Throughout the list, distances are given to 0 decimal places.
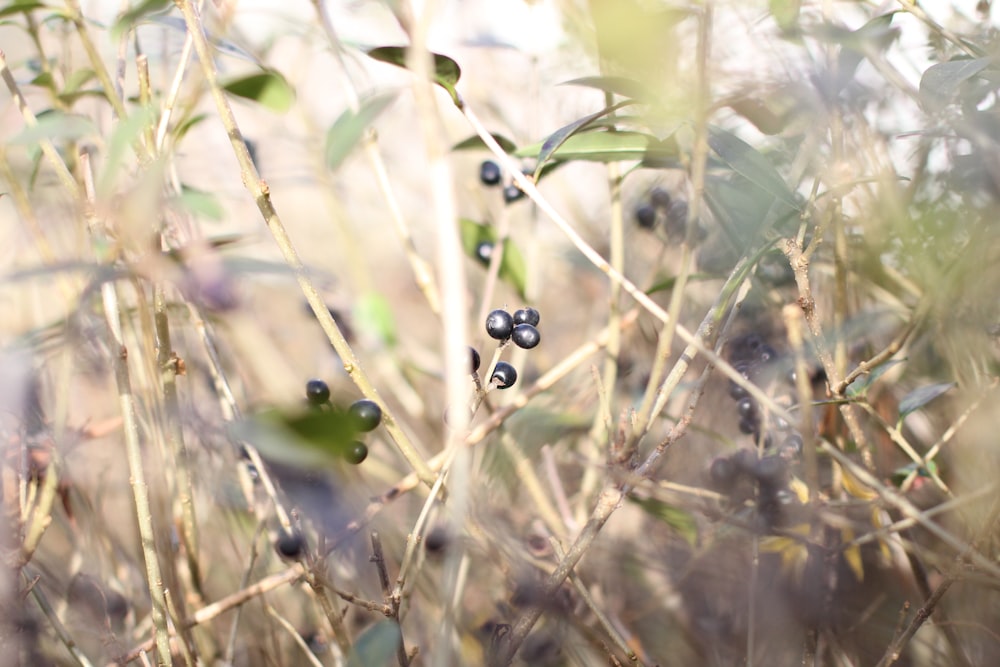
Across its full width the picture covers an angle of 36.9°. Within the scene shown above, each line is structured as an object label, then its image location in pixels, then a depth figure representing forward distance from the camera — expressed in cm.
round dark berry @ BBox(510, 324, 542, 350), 43
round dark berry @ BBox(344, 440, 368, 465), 41
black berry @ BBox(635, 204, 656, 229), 57
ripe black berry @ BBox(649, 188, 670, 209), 57
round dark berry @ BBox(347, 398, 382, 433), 40
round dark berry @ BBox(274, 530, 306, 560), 42
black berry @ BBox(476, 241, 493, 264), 58
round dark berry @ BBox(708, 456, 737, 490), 47
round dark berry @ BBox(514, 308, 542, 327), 44
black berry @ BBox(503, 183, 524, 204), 55
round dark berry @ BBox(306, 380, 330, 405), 43
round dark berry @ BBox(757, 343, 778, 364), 49
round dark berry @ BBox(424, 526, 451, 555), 51
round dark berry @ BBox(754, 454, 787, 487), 45
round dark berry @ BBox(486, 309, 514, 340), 42
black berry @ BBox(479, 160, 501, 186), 58
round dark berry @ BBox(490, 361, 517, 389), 43
